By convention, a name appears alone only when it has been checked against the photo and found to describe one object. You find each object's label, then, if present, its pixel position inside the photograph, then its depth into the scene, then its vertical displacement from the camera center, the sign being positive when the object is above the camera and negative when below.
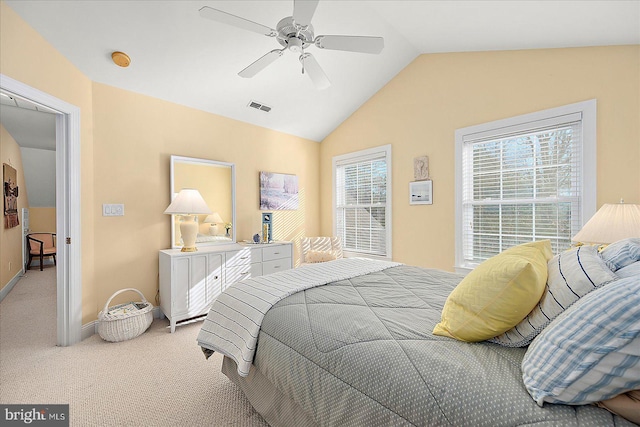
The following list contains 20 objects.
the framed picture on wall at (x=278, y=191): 4.04 +0.29
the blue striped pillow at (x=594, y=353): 0.66 -0.35
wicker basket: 2.53 -1.01
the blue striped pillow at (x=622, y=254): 1.13 -0.18
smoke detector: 2.50 +1.35
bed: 0.80 -0.52
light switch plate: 2.82 +0.02
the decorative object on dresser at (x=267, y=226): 3.86 -0.20
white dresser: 2.83 -0.67
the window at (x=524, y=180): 2.49 +0.29
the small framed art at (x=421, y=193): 3.44 +0.22
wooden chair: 5.51 -0.66
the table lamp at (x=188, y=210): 2.99 +0.01
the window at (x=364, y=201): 3.99 +0.14
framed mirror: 3.25 +0.23
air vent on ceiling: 3.57 +1.33
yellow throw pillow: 0.99 -0.32
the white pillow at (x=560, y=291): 0.92 -0.27
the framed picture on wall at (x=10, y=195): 4.11 +0.25
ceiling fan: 1.74 +1.19
